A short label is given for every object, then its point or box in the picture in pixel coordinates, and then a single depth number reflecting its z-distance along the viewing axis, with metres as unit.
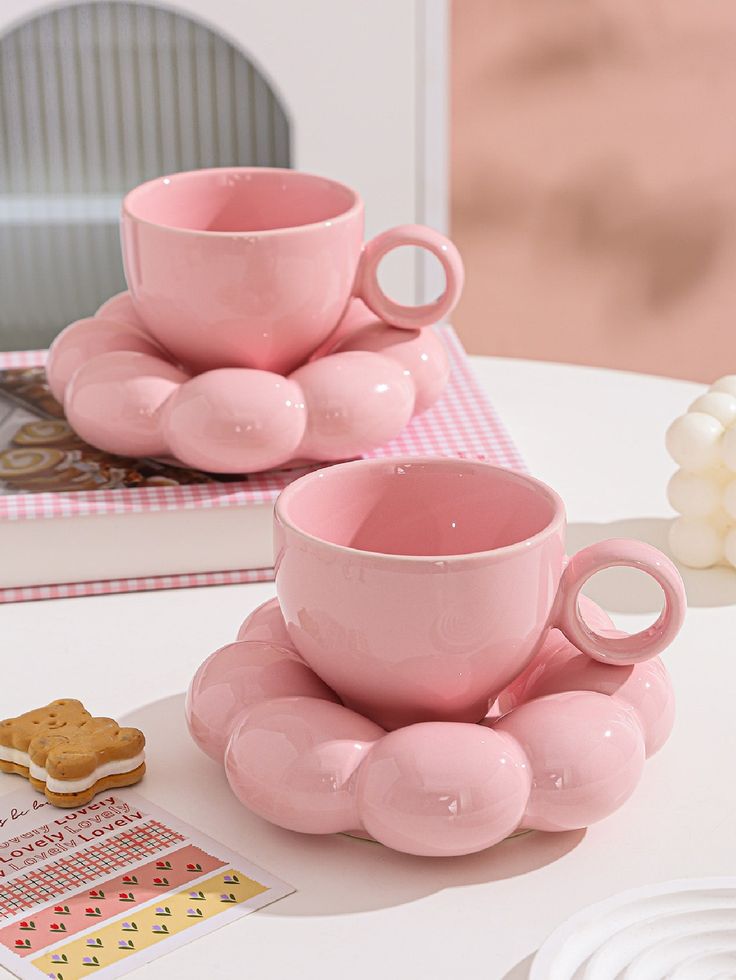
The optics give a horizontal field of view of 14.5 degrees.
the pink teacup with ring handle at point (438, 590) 0.92
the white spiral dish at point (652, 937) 0.89
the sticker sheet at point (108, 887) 0.89
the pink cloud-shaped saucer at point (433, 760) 0.91
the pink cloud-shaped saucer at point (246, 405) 1.10
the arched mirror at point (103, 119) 1.82
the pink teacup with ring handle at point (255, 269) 1.12
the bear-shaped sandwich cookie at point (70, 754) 0.96
